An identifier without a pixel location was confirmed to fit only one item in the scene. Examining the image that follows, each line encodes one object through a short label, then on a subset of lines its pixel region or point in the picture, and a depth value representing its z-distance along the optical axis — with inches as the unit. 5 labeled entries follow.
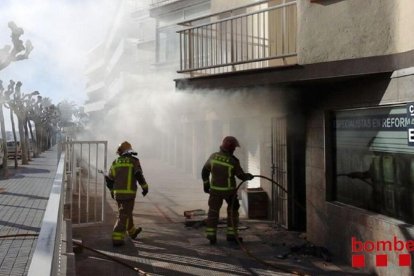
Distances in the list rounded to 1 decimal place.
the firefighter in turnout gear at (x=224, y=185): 259.9
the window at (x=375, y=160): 182.9
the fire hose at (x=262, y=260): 208.6
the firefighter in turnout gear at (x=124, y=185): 253.8
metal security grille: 302.8
